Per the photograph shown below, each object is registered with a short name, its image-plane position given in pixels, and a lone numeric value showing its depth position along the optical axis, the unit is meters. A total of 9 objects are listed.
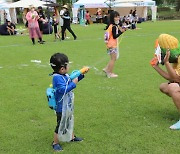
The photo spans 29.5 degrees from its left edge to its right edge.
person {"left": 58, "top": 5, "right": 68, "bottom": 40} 15.50
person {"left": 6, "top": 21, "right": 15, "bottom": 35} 20.75
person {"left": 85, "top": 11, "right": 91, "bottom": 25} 31.38
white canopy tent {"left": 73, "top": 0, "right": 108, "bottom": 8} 32.87
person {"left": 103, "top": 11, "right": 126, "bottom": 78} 7.36
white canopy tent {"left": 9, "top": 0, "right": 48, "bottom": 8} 25.92
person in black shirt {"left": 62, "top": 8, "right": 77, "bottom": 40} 15.39
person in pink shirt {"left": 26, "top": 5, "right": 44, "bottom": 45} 14.80
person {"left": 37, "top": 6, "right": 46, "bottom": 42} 17.23
